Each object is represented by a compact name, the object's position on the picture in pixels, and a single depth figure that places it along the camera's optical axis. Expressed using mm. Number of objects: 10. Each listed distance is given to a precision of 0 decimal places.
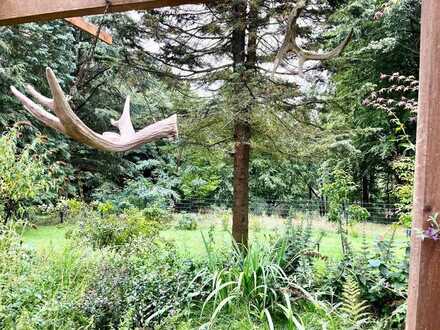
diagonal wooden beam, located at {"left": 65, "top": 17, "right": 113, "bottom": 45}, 2162
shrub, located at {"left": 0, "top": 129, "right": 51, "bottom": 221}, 3030
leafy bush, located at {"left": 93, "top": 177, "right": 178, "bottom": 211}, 8180
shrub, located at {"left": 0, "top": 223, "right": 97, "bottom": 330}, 2074
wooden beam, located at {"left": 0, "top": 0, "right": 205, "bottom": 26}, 1625
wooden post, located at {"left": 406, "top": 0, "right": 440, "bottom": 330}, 965
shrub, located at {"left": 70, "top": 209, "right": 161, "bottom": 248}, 4545
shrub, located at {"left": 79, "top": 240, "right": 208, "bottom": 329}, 2254
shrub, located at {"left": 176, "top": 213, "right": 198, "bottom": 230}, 7517
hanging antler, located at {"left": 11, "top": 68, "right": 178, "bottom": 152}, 1115
